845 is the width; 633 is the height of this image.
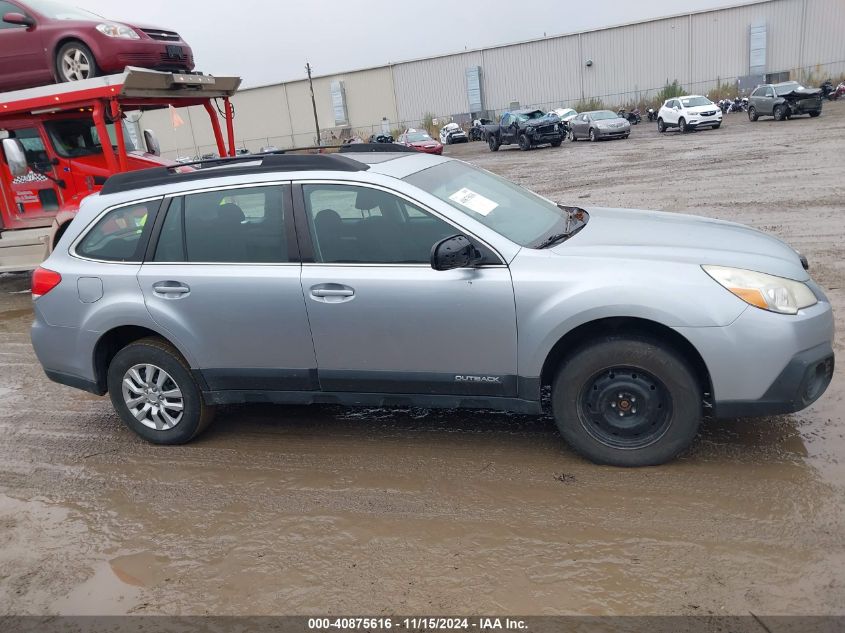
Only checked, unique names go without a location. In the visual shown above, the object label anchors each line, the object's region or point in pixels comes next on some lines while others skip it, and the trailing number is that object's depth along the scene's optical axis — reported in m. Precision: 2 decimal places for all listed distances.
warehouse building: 50.00
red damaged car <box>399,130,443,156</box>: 33.84
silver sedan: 31.38
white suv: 29.47
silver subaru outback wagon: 3.73
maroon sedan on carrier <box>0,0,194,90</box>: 9.60
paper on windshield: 4.33
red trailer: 9.31
